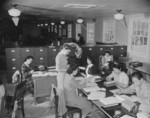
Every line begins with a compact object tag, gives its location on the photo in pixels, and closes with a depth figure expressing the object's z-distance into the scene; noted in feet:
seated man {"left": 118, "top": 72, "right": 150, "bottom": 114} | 11.17
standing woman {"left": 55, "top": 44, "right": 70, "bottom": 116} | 11.37
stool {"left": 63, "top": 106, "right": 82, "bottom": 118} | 11.41
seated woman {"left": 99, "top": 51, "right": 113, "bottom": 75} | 21.88
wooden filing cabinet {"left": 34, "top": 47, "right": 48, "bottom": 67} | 23.41
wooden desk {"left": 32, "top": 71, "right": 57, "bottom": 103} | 16.70
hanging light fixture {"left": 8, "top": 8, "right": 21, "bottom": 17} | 13.70
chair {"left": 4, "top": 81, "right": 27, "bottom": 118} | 12.21
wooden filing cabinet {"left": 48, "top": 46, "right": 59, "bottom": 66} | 23.94
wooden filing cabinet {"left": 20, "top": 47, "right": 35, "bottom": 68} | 22.74
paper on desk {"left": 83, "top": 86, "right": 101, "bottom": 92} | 11.81
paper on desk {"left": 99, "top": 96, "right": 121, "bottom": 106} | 9.70
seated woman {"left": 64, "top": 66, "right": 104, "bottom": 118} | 11.75
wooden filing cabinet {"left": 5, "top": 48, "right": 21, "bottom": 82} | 22.31
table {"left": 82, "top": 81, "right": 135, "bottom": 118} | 8.70
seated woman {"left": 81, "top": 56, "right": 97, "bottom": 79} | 15.58
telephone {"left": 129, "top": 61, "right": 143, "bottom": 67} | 20.53
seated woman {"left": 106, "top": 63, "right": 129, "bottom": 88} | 12.92
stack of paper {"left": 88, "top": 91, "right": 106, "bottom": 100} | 10.53
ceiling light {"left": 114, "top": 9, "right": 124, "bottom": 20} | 17.61
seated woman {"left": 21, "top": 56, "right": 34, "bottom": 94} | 16.79
